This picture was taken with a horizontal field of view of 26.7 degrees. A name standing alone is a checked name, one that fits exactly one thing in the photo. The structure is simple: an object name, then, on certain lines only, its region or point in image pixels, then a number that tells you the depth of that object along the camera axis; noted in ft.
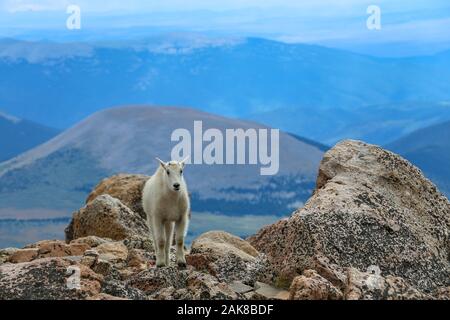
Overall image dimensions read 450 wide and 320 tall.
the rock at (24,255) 78.43
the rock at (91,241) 87.37
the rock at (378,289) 55.52
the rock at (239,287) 63.87
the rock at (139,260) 73.87
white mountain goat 70.54
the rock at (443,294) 57.72
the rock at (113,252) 76.89
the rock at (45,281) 56.39
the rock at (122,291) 58.49
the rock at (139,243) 86.17
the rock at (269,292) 61.26
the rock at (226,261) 67.87
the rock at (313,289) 55.01
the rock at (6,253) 79.43
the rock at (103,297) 55.48
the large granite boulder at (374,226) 65.10
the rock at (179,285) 57.21
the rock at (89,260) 65.16
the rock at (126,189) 116.57
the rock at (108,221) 99.50
